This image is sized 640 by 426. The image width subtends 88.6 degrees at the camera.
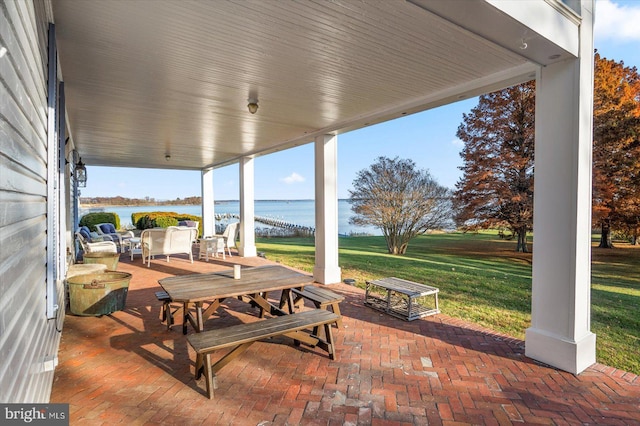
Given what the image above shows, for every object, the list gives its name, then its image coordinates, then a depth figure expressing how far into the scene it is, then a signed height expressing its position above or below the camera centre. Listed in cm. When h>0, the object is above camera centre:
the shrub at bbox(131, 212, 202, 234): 1394 -43
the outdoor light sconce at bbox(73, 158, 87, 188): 820 +91
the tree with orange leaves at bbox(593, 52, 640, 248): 814 +149
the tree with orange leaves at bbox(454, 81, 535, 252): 890 +132
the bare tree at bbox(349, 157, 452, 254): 1058 +28
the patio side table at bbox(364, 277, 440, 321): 423 -133
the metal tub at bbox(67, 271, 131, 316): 417 -111
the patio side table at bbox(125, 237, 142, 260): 888 -98
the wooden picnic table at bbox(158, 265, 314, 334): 332 -84
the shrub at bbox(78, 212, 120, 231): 1286 -40
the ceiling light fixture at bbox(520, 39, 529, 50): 254 +129
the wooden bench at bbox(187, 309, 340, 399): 249 -103
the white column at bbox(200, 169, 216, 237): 1219 +30
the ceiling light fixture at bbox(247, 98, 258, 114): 423 +134
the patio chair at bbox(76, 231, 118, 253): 734 -86
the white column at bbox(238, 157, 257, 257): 926 +6
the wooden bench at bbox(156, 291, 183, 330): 381 -123
